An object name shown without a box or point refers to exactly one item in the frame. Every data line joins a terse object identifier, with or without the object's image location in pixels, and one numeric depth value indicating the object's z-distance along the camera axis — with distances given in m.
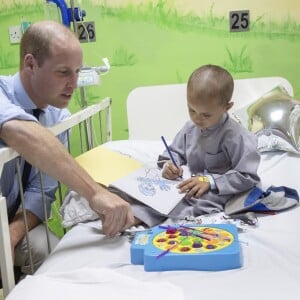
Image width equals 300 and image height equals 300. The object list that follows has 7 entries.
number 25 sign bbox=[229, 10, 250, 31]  2.41
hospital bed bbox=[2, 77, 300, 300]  0.86
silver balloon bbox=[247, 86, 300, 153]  1.96
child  1.35
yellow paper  1.42
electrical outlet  2.56
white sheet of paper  1.29
